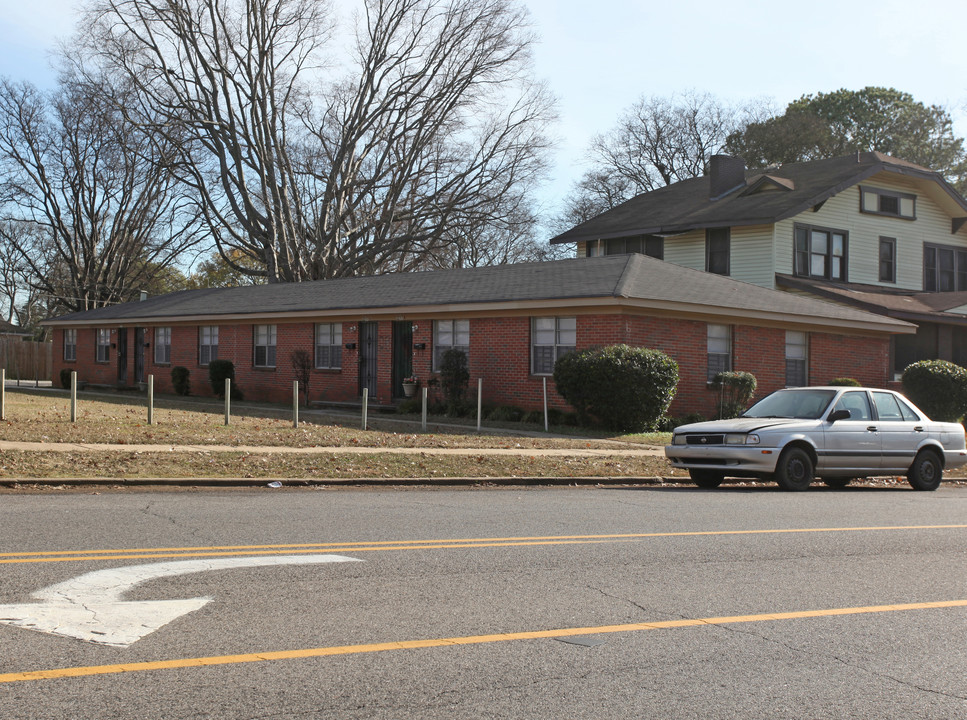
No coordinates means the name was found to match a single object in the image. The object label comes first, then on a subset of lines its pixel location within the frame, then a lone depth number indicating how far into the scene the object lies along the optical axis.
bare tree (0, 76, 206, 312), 55.03
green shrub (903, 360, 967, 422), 27.67
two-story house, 34.47
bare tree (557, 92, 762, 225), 61.97
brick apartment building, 24.94
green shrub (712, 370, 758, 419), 25.30
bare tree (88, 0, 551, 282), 42.69
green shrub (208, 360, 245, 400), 33.47
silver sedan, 14.77
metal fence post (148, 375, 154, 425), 20.21
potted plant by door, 27.84
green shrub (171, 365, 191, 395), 35.31
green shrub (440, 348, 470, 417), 26.56
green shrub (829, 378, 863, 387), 27.12
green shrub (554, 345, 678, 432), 22.44
